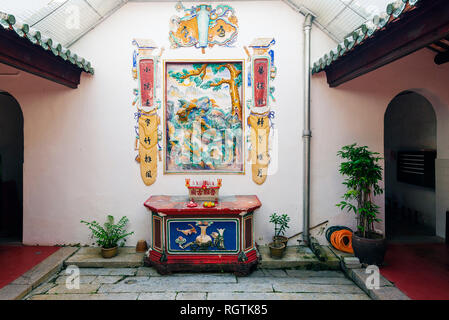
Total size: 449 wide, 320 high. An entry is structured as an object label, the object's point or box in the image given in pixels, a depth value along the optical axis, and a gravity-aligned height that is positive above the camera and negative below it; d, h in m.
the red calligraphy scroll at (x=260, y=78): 5.16 +1.68
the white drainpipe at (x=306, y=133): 5.10 +0.56
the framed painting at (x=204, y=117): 5.20 +0.90
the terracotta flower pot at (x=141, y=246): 5.05 -1.69
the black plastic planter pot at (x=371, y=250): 4.21 -1.48
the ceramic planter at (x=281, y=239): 4.99 -1.54
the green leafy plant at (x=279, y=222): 5.02 -1.22
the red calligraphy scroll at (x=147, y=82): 5.17 +1.61
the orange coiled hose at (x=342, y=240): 4.88 -1.55
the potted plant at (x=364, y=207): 4.23 -0.80
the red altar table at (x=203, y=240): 4.38 -1.38
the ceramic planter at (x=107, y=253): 4.77 -1.72
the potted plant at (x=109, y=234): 4.82 -1.45
